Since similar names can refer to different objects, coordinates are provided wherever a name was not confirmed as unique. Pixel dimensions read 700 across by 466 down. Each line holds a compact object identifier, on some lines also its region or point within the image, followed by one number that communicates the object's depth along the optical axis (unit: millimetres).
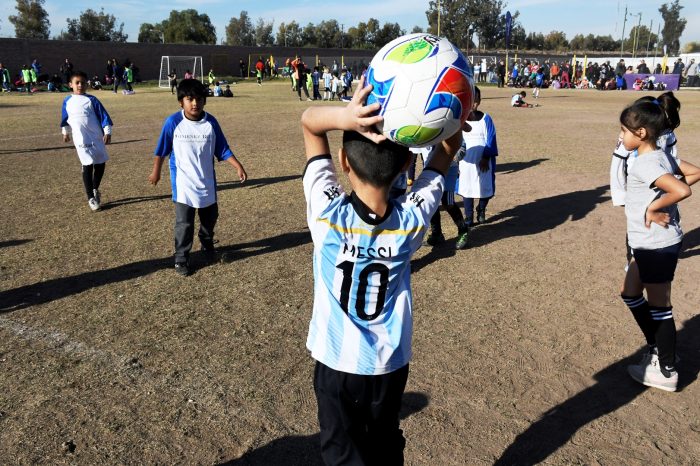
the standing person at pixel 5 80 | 36594
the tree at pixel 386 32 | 95938
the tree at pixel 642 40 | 125500
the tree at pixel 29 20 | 68250
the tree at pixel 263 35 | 119106
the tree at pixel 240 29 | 123412
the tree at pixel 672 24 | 116312
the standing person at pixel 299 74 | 29281
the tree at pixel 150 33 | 91931
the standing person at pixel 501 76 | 45938
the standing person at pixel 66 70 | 39406
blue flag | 43450
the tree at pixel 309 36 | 103688
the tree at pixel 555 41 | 121375
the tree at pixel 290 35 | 106188
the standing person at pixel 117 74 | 35375
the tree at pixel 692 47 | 104969
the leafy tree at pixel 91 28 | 76250
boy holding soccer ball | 2158
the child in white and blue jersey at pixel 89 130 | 8461
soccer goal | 46594
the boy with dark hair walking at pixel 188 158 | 6012
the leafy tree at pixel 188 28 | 82000
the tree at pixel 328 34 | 101688
